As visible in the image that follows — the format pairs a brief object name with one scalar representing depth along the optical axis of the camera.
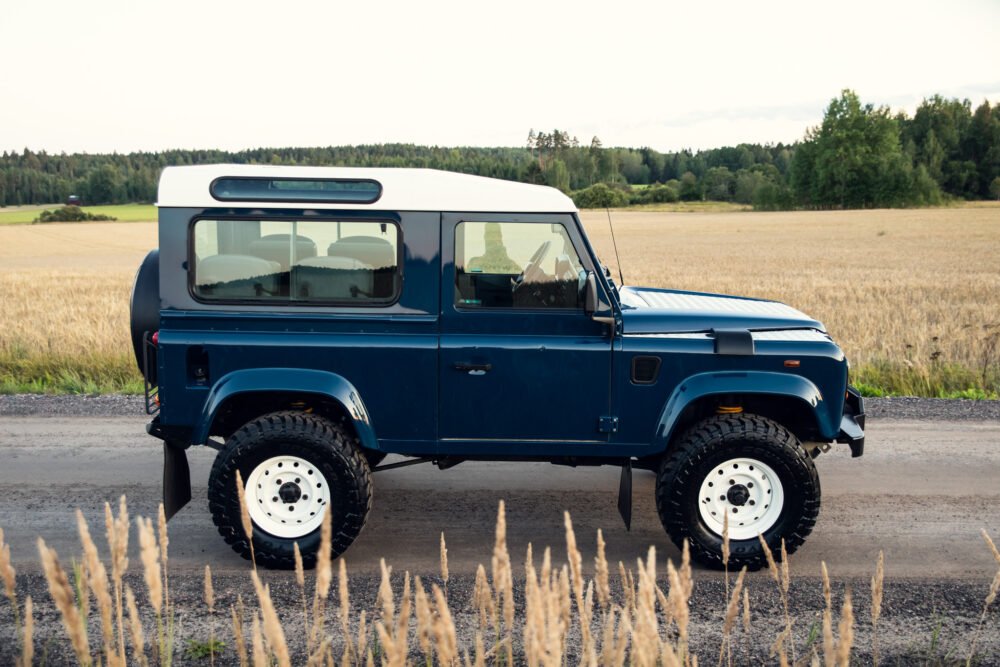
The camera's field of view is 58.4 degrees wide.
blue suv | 4.93
